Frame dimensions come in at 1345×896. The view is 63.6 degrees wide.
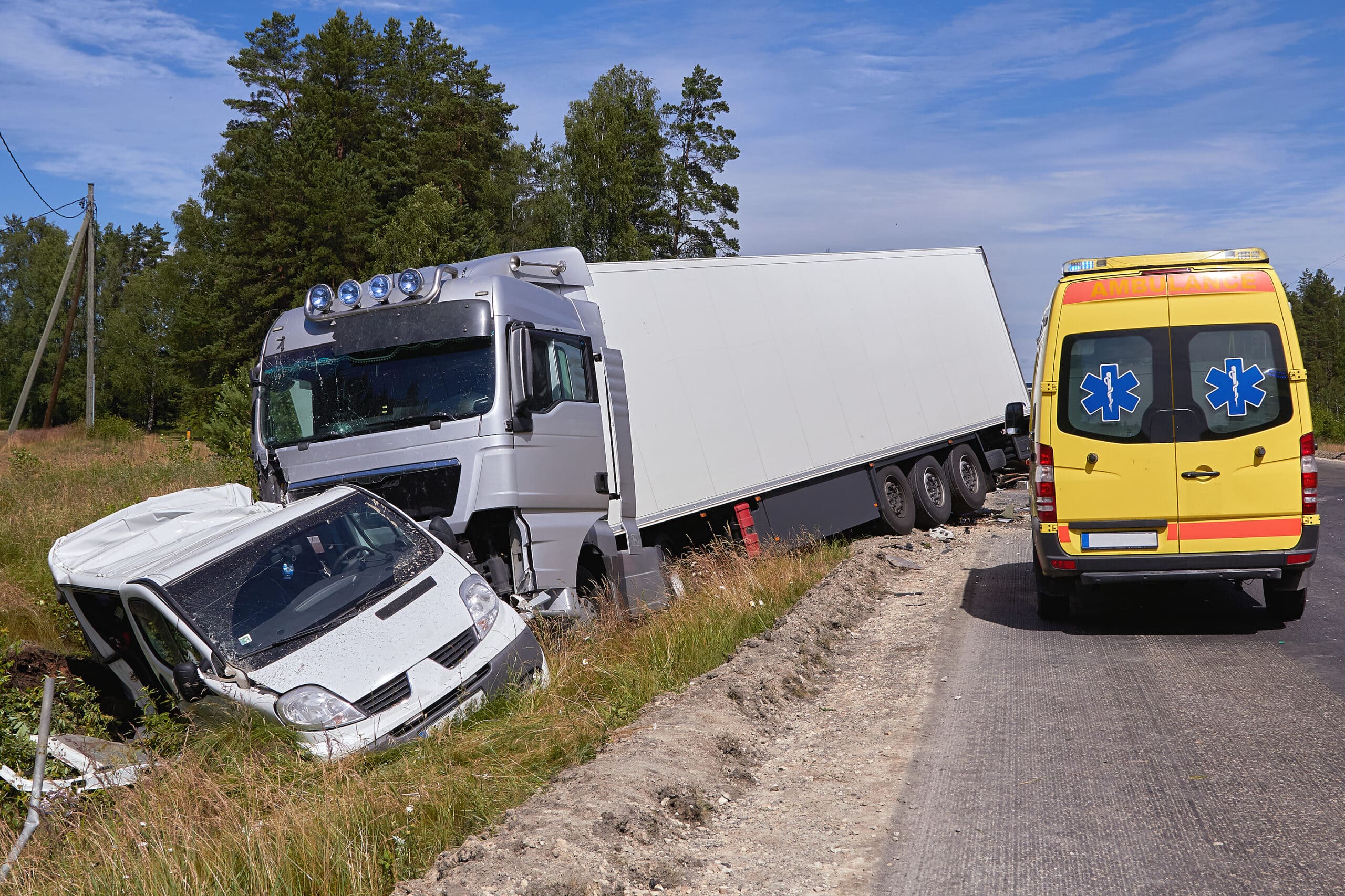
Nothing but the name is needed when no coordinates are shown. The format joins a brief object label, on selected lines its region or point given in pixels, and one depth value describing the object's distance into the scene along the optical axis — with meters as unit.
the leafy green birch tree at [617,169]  46.16
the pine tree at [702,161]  49.81
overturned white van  5.99
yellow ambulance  7.72
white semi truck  8.58
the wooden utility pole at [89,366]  34.54
